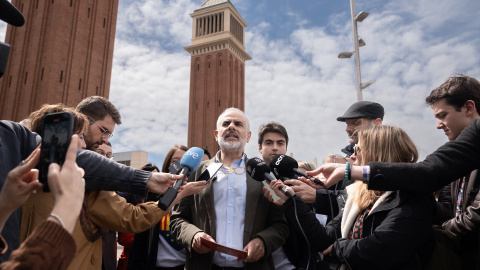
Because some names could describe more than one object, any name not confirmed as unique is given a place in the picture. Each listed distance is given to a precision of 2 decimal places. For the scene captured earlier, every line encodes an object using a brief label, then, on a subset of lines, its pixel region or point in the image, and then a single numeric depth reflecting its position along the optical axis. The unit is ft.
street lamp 28.07
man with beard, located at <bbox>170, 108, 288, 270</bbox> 7.25
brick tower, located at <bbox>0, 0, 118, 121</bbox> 50.85
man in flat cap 10.67
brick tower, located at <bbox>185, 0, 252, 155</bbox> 111.75
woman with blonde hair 5.27
